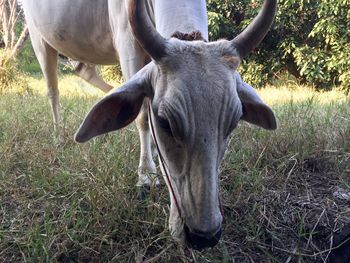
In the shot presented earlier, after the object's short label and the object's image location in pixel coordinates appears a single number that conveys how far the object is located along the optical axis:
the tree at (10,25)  9.86
